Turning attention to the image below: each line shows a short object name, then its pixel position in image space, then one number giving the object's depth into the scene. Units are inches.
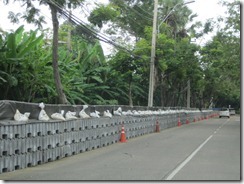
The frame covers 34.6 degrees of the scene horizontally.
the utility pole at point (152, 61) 1120.2
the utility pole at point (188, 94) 1950.3
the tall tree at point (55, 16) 653.9
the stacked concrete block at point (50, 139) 382.5
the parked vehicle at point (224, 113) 2486.5
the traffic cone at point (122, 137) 719.1
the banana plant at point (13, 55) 778.3
